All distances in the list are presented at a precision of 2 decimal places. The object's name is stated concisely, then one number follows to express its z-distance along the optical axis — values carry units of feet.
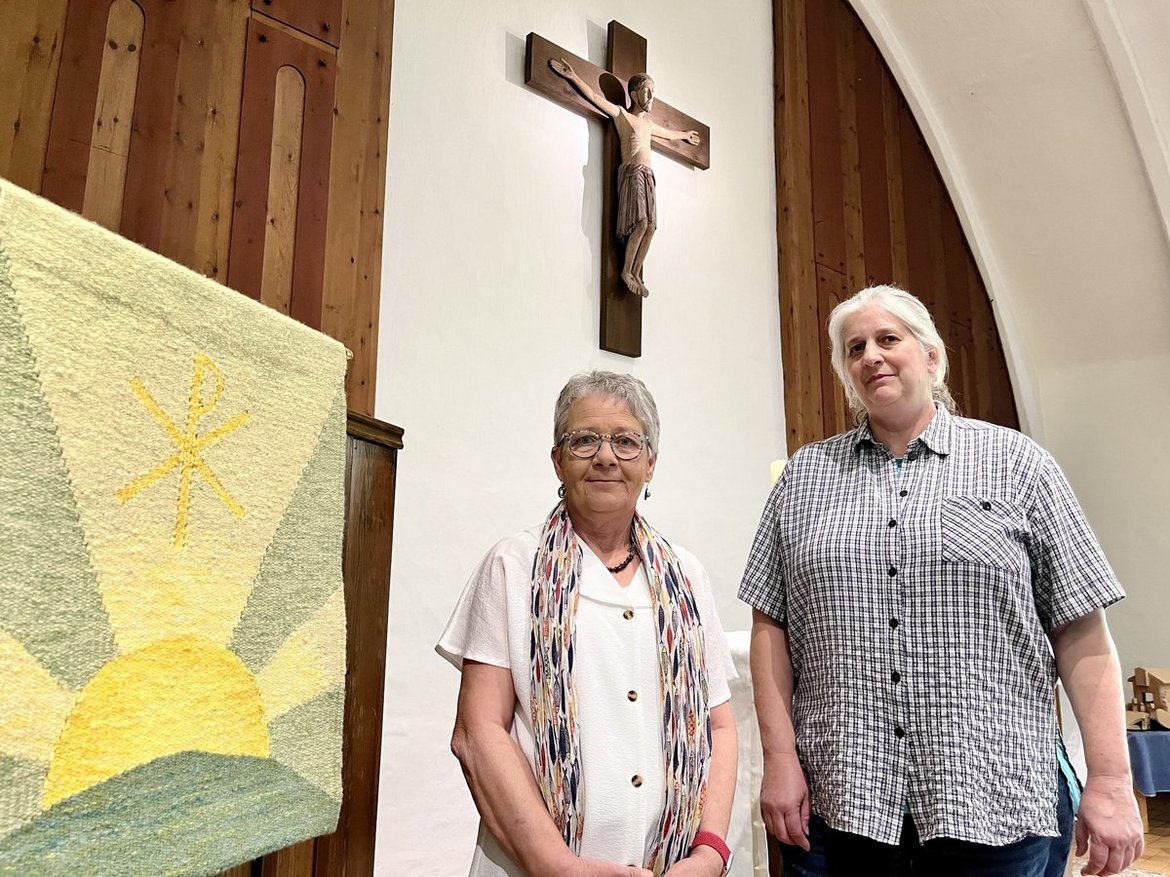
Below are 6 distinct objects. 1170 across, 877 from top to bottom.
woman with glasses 4.28
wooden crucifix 11.86
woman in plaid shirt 4.61
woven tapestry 2.36
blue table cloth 13.60
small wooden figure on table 14.25
